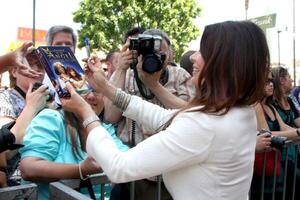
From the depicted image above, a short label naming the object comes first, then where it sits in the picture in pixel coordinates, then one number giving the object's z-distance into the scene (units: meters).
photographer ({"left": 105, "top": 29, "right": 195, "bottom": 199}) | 2.48
